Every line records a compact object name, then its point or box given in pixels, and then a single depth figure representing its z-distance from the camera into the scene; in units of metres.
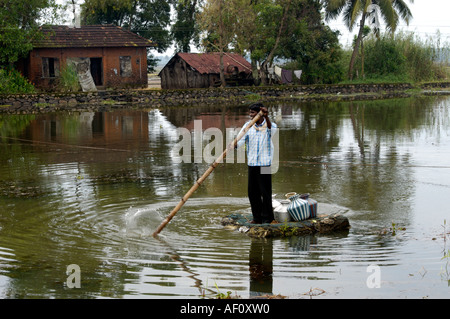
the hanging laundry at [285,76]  44.03
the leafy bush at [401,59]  44.56
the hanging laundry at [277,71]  43.56
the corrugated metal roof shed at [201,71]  43.31
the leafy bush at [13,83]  35.31
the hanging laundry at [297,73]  44.16
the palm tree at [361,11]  41.53
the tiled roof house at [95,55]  39.75
